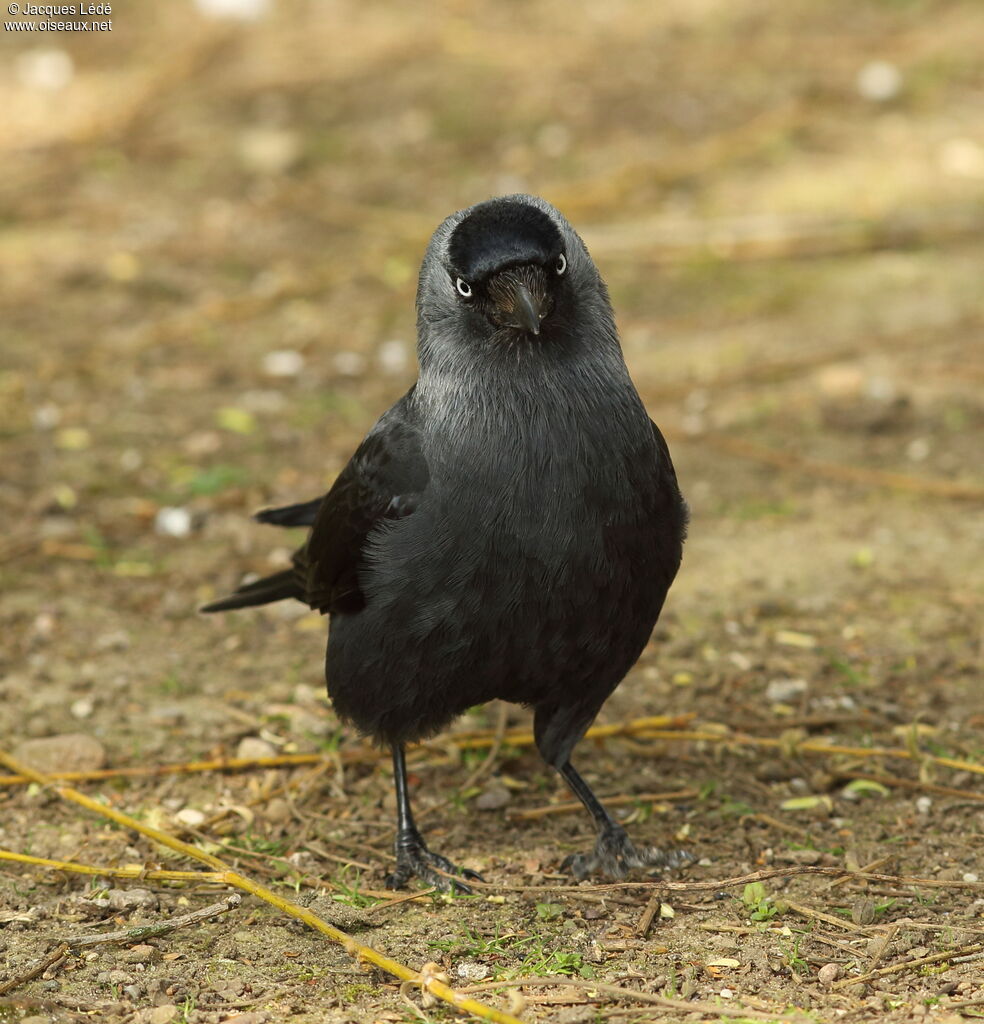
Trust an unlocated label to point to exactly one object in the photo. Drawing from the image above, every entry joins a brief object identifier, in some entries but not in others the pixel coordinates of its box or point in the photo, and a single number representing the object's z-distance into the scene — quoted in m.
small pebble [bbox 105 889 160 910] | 6.64
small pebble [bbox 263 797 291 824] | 7.72
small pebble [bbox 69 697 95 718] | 8.62
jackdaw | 6.50
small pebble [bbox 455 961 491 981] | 6.04
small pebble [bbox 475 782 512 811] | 7.99
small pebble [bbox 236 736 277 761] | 8.23
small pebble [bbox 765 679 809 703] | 8.70
